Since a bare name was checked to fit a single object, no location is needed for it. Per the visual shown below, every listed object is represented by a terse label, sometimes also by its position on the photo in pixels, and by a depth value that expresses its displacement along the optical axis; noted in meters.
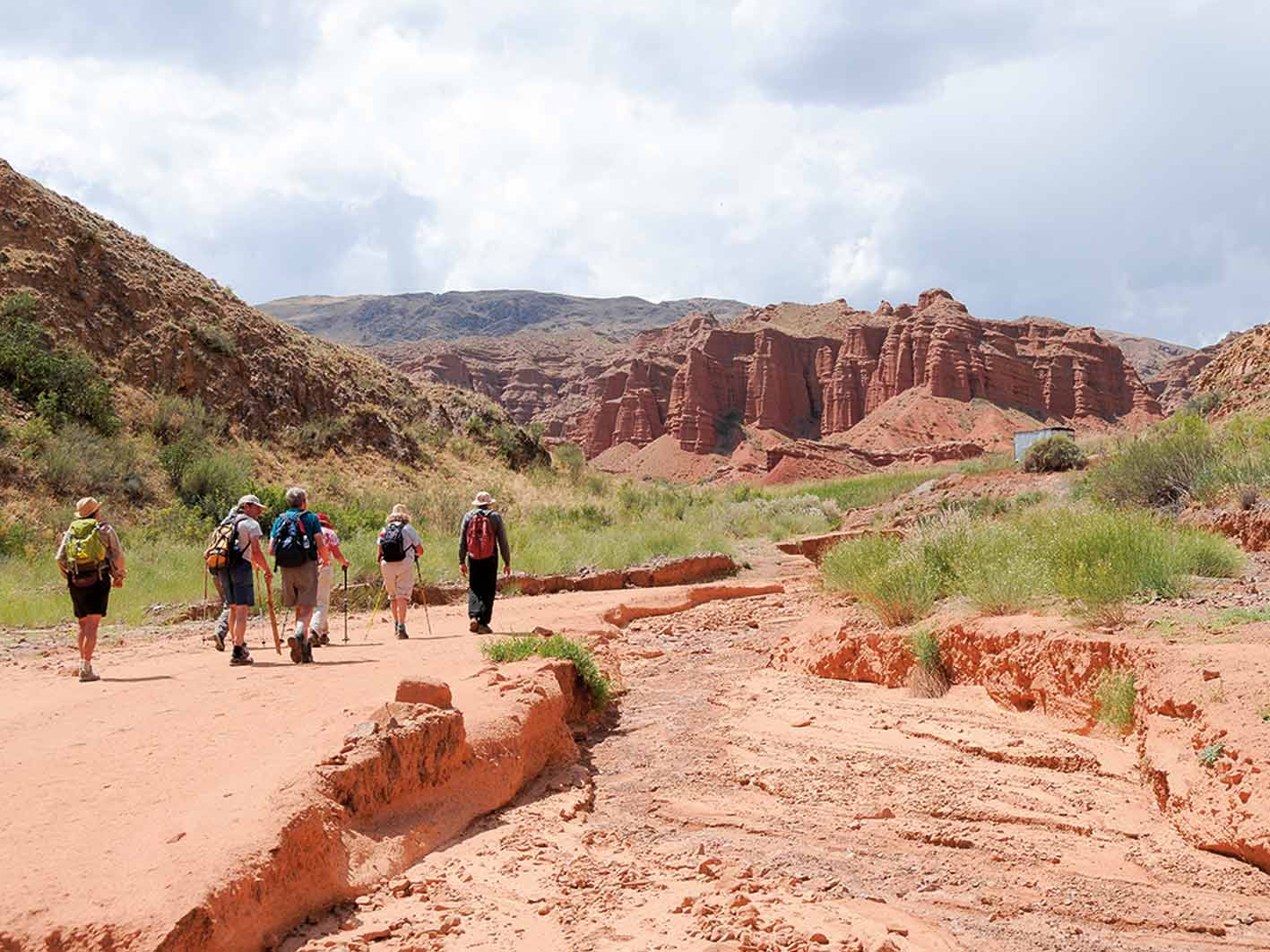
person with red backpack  11.33
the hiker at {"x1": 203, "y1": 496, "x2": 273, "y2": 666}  9.47
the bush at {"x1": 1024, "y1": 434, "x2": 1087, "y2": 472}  34.22
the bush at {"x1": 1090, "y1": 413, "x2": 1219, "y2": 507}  15.62
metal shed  54.75
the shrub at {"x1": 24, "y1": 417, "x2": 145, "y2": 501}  20.28
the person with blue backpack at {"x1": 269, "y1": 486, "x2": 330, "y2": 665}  9.33
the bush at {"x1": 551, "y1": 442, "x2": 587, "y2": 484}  40.89
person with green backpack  8.60
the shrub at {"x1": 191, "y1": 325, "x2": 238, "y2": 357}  29.36
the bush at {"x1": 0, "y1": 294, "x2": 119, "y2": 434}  22.78
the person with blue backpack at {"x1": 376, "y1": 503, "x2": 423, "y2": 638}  11.48
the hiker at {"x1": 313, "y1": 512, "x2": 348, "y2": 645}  10.48
